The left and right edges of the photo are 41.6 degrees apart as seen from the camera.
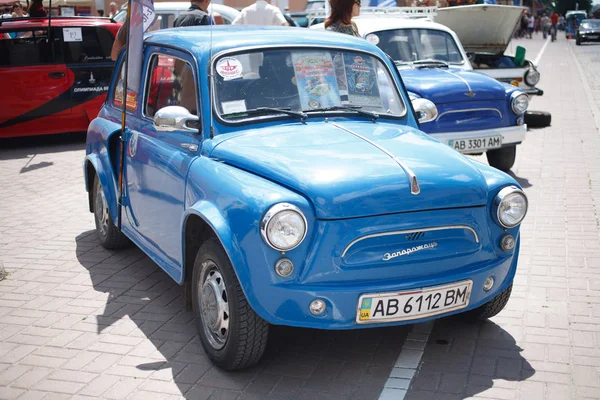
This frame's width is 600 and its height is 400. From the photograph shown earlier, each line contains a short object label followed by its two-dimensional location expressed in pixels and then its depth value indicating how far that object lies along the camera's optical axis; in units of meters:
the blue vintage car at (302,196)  3.98
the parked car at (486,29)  13.02
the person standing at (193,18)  8.41
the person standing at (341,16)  7.94
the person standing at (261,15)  9.95
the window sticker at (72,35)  11.83
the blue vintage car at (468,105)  8.88
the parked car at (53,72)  11.46
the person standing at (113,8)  21.49
